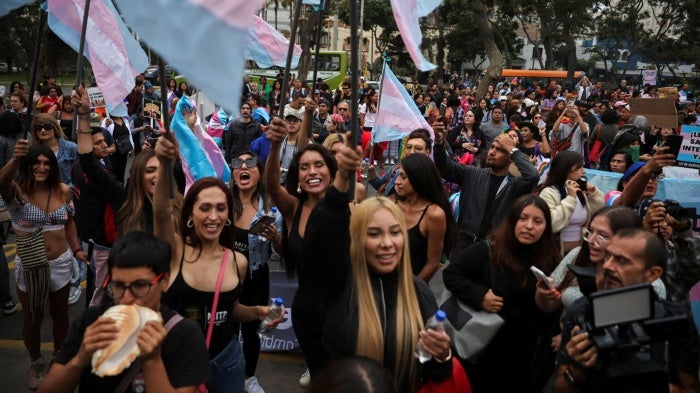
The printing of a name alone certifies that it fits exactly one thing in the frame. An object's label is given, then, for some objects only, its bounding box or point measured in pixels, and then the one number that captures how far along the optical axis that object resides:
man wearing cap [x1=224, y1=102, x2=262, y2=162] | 8.57
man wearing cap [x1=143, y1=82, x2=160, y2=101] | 15.72
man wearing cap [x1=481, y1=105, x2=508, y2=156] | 9.41
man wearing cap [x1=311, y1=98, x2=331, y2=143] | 10.13
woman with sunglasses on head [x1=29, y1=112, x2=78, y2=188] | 5.57
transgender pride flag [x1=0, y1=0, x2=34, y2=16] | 3.11
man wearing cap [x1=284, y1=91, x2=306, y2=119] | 8.01
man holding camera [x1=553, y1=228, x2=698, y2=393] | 2.21
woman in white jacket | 4.21
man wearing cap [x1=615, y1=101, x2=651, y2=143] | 9.21
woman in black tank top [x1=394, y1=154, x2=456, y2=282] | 3.81
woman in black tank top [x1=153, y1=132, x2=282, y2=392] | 2.83
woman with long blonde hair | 2.42
